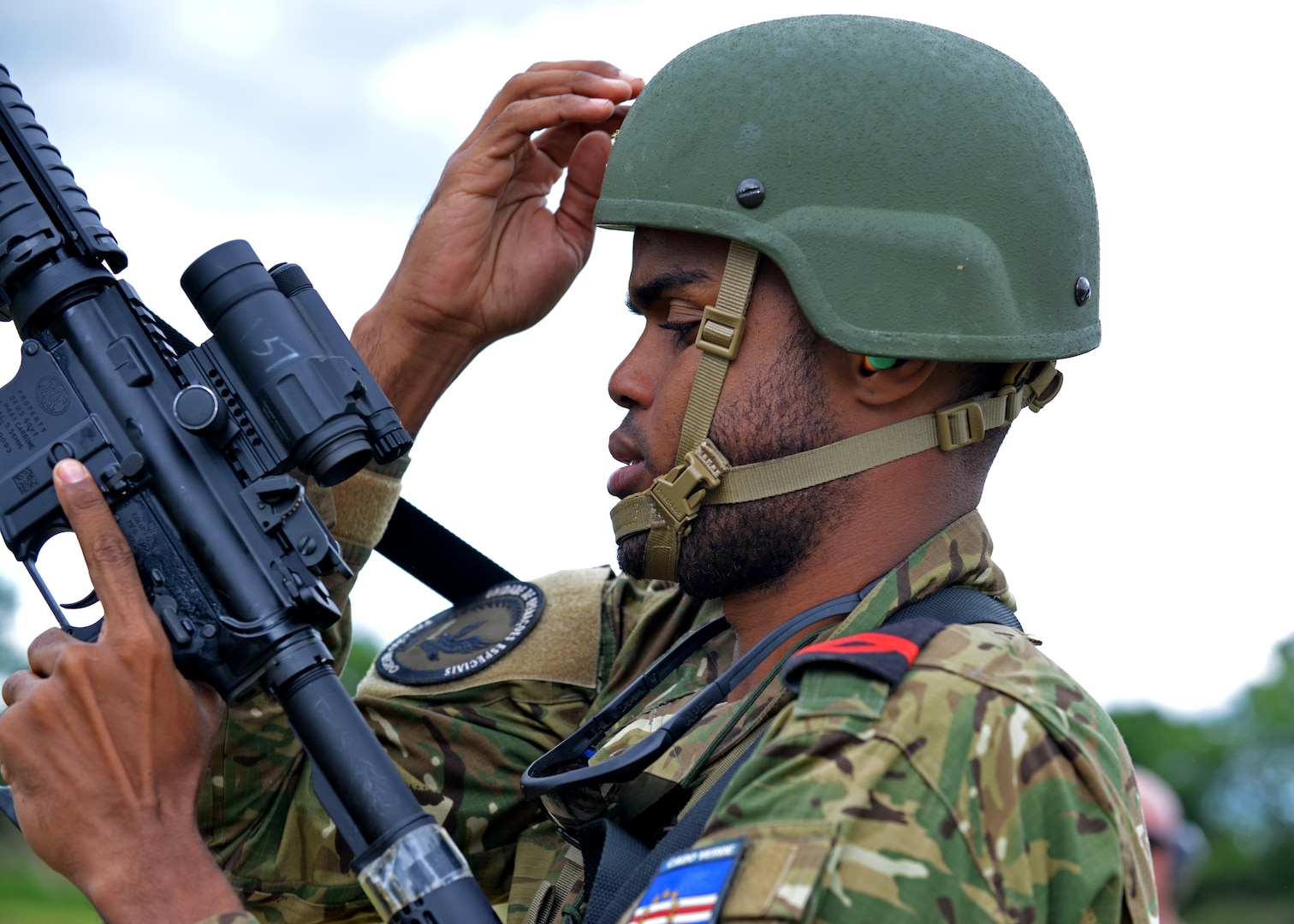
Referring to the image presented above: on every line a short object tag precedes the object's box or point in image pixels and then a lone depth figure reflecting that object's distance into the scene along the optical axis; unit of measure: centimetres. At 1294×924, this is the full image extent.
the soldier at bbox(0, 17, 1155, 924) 230
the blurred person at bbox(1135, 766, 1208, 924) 654
